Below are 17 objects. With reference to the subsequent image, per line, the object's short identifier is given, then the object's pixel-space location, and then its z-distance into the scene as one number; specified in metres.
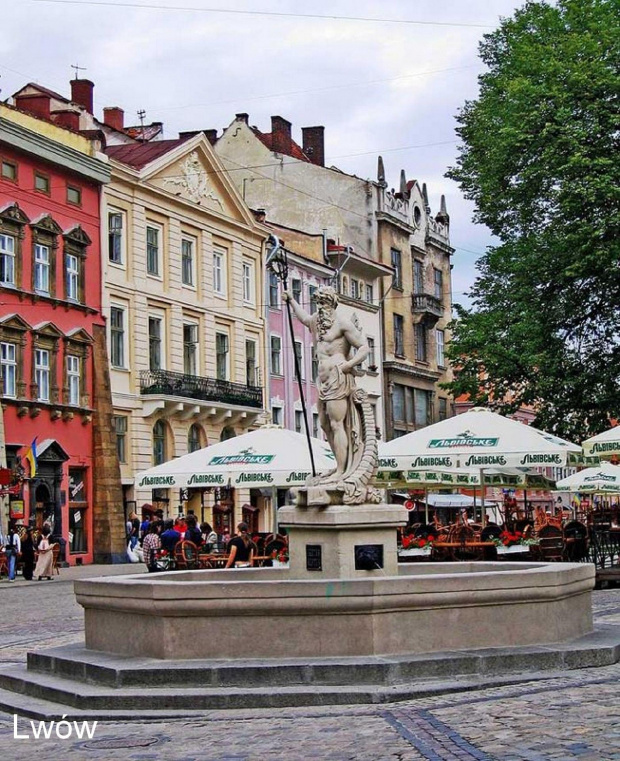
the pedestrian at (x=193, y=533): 27.22
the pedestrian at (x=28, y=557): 33.66
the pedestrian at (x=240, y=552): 21.64
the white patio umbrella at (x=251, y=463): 23.03
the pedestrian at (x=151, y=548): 27.95
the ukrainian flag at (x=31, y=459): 38.22
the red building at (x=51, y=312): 38.88
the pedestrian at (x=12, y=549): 33.25
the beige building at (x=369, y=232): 62.25
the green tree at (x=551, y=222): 32.34
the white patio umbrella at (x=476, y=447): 22.33
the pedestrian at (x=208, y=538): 26.88
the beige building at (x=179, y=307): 45.03
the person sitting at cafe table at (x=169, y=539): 26.95
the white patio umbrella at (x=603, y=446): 23.42
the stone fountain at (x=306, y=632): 10.89
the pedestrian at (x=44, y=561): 33.56
